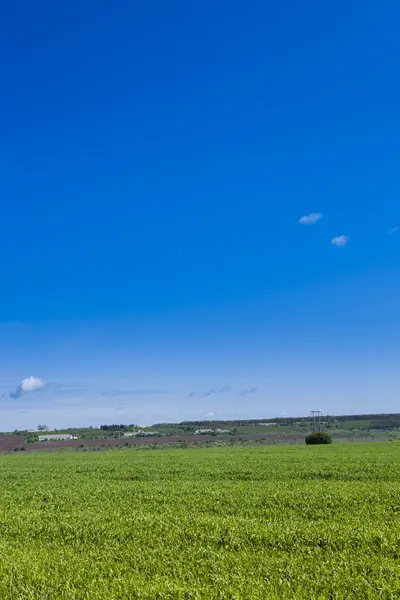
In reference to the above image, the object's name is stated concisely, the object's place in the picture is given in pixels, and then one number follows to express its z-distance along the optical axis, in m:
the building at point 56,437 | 130.52
